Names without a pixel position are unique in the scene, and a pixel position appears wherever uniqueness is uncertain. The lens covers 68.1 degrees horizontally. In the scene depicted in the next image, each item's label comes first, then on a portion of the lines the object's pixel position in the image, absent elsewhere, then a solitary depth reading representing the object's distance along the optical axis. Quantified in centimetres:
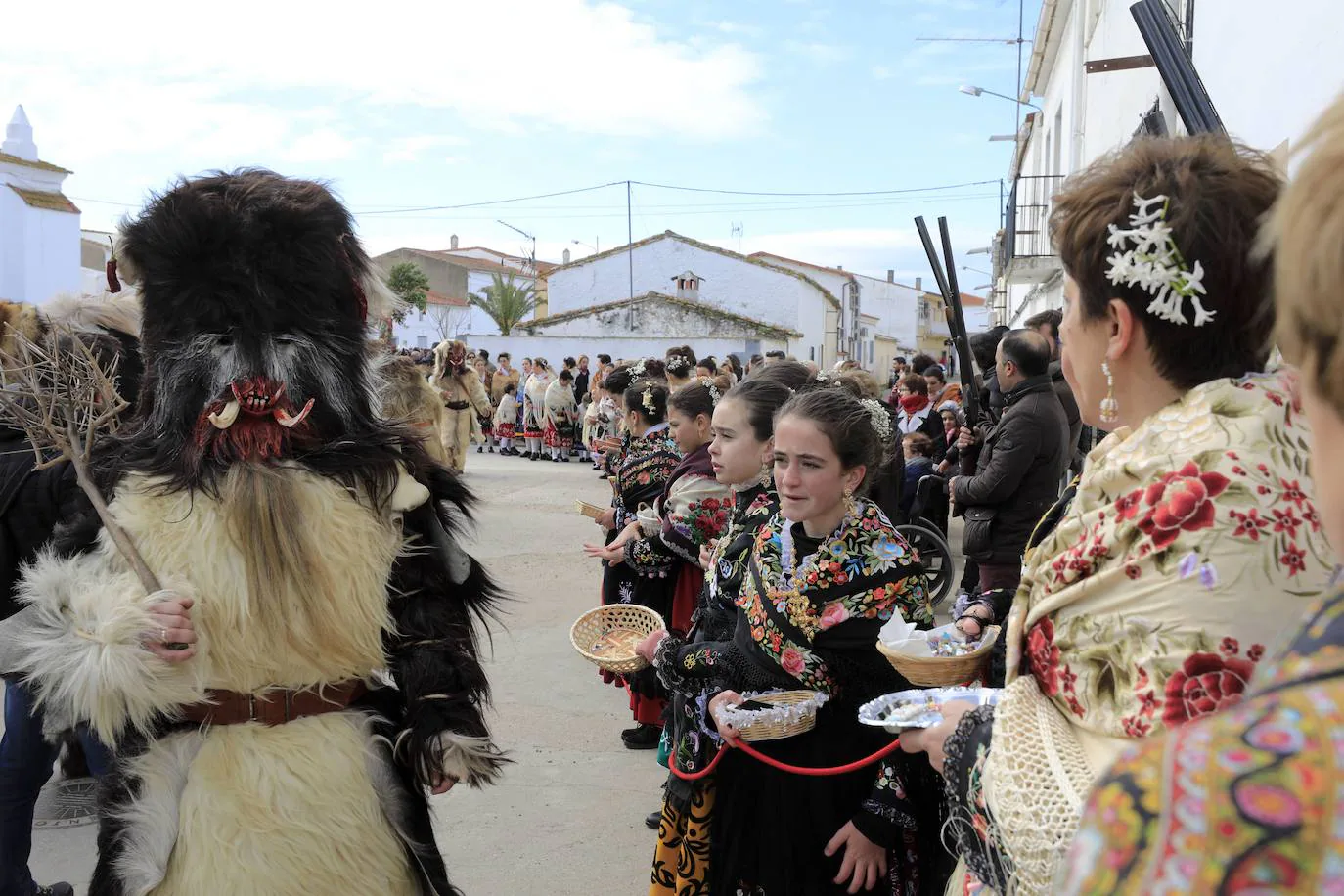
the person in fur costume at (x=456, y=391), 1217
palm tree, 4356
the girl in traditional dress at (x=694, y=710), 259
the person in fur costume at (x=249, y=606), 214
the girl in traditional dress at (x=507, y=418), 1880
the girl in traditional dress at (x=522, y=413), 1856
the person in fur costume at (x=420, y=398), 838
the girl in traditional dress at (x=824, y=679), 232
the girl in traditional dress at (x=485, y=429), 2000
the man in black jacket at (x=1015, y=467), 510
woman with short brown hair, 121
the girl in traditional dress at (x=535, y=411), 1797
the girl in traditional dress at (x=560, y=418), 1778
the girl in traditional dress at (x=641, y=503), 481
